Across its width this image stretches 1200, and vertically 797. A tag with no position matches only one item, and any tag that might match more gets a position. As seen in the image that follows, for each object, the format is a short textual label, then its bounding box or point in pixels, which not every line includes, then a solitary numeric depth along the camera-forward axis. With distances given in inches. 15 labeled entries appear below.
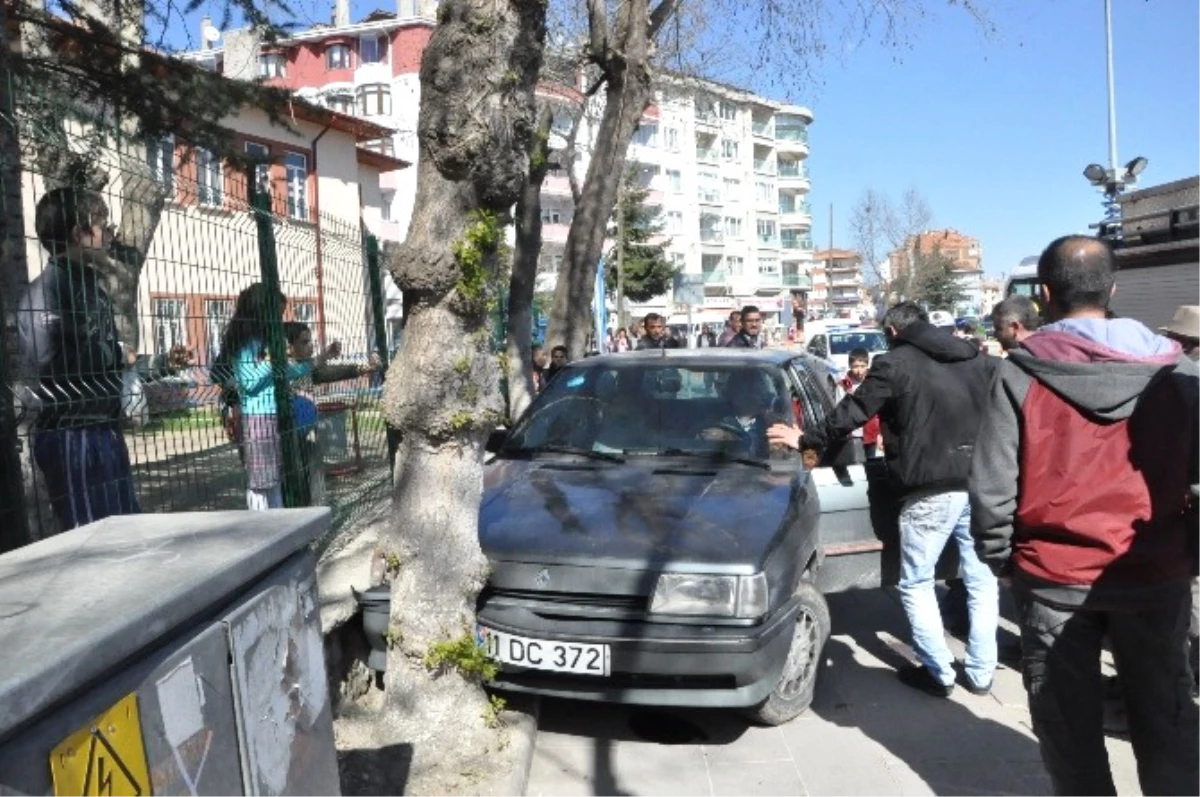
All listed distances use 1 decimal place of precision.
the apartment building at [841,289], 3238.2
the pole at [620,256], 1216.8
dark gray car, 160.7
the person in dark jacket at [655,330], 464.1
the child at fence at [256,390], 186.2
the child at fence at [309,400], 218.1
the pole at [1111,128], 900.7
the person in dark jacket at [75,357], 131.6
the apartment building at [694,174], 2043.6
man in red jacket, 113.7
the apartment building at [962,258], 2770.7
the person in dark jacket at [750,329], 438.9
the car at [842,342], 1034.1
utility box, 47.5
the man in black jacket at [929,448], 188.1
